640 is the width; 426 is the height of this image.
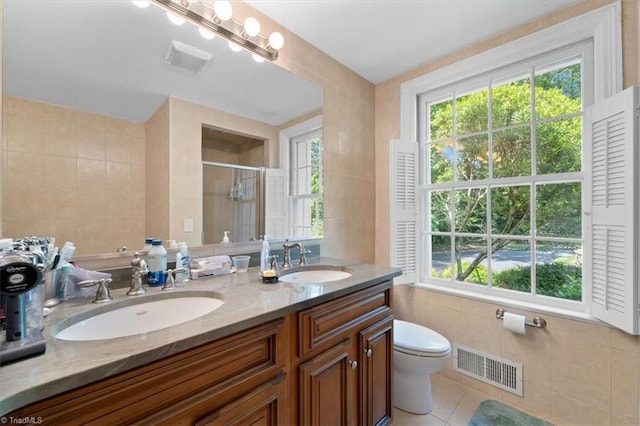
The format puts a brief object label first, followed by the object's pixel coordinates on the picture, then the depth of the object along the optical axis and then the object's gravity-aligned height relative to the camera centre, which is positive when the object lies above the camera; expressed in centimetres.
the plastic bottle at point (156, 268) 112 -23
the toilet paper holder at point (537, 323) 162 -67
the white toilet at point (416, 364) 154 -87
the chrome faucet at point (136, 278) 102 -25
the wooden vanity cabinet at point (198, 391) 56 -44
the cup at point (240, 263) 144 -27
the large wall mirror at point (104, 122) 96 +36
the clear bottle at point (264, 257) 147 -24
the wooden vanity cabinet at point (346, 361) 101 -63
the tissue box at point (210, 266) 126 -26
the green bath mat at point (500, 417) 156 -121
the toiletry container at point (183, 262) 119 -22
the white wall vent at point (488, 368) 171 -104
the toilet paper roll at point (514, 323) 164 -68
